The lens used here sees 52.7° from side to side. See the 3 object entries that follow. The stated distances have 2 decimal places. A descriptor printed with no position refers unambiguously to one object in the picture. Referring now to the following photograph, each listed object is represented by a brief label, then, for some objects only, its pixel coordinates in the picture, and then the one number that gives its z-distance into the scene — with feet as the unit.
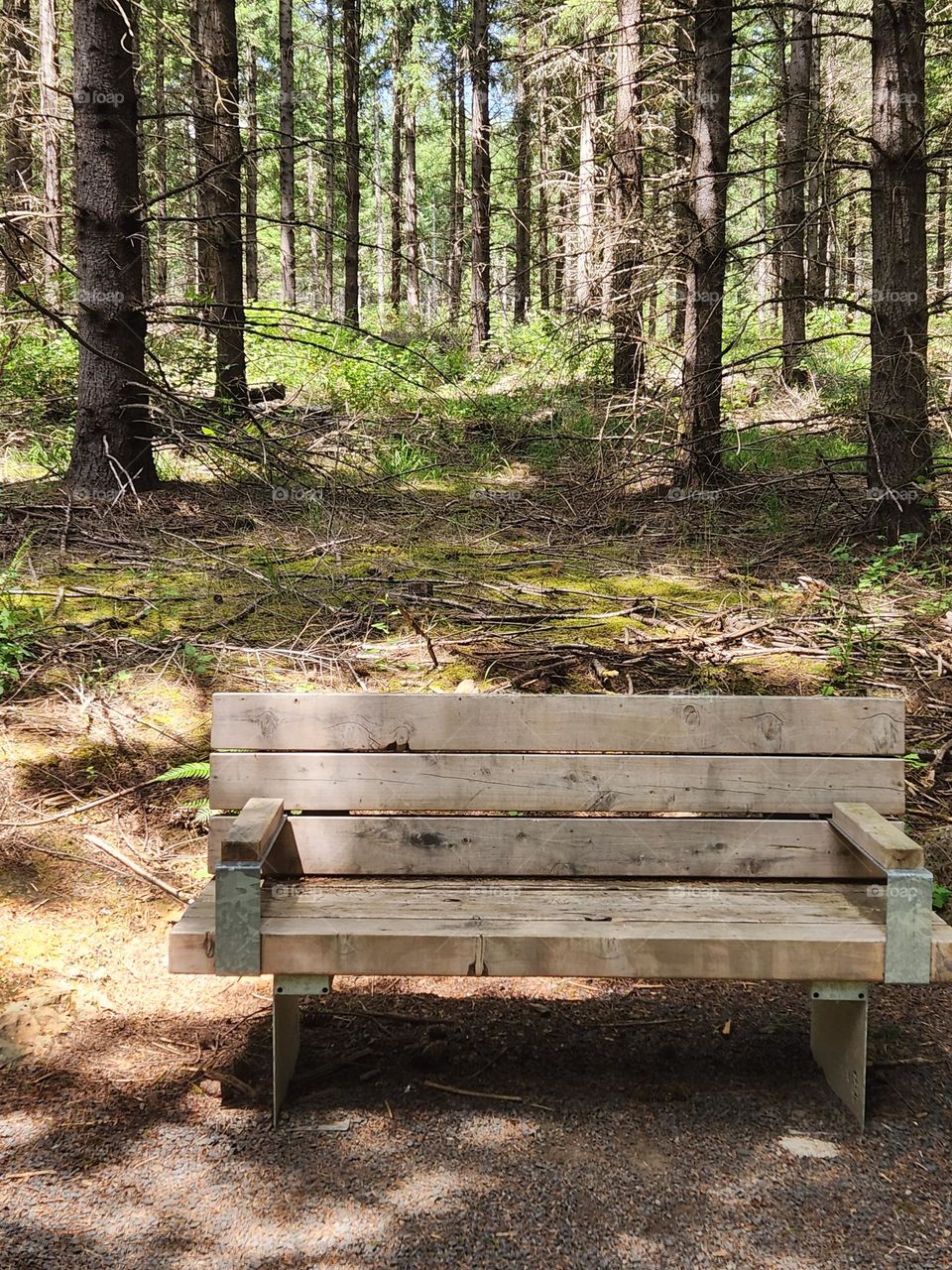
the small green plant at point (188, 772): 13.38
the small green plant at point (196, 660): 15.76
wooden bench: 10.16
